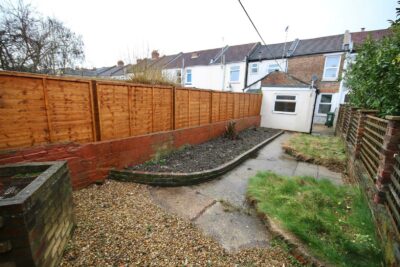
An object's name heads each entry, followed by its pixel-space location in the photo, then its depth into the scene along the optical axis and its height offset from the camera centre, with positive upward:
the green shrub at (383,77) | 3.07 +0.54
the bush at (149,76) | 5.03 +0.61
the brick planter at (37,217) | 1.43 -1.11
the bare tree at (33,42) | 7.03 +2.30
